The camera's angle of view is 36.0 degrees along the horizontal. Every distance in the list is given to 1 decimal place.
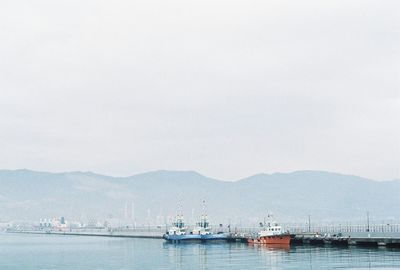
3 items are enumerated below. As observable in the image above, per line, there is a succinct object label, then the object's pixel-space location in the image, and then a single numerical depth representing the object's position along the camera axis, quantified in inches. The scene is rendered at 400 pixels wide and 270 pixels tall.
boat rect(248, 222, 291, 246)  5462.6
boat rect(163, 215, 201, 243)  7071.9
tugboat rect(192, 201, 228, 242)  6939.0
